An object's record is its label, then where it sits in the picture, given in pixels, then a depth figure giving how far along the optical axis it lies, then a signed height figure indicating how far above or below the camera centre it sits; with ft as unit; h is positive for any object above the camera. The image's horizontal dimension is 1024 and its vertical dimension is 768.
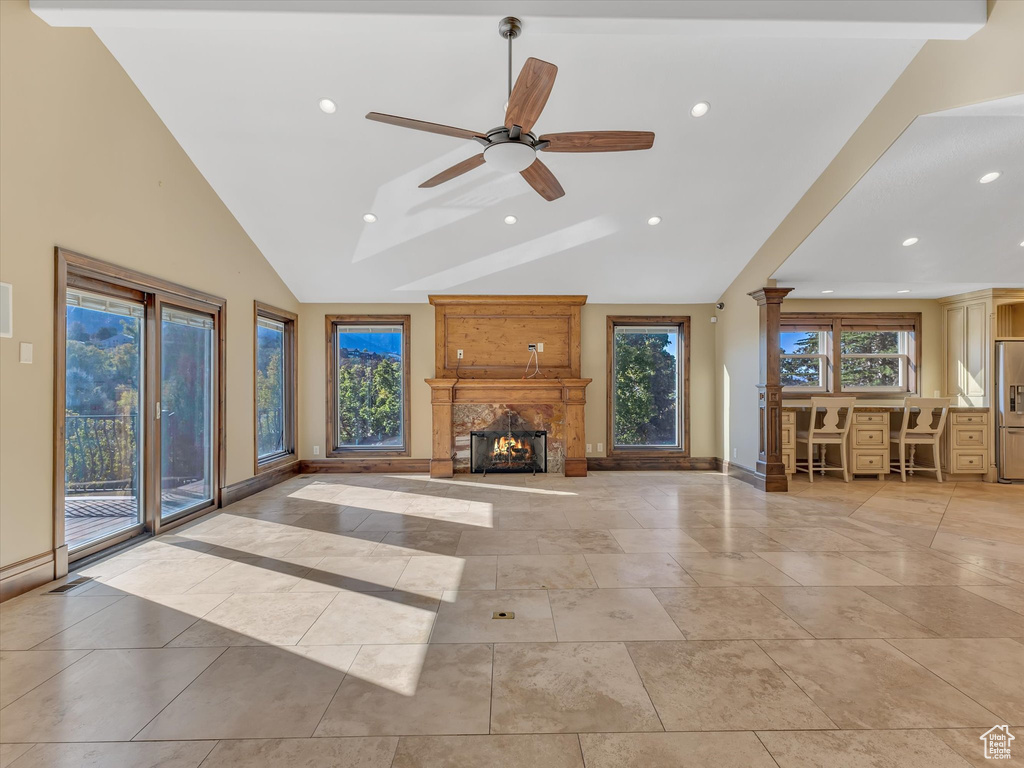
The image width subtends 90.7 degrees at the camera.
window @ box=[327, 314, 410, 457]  24.53 +0.04
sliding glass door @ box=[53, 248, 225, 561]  11.82 -0.51
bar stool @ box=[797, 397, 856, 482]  21.58 -2.00
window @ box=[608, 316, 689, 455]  25.05 +0.04
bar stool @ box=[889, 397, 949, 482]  21.35 -1.92
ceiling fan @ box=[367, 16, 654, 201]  8.38 +4.86
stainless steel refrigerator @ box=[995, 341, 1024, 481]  21.33 -1.03
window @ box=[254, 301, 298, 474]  20.66 -0.04
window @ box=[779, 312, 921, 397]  24.57 +1.38
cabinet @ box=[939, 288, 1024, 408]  21.64 +2.19
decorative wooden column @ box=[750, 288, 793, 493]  19.81 -0.32
